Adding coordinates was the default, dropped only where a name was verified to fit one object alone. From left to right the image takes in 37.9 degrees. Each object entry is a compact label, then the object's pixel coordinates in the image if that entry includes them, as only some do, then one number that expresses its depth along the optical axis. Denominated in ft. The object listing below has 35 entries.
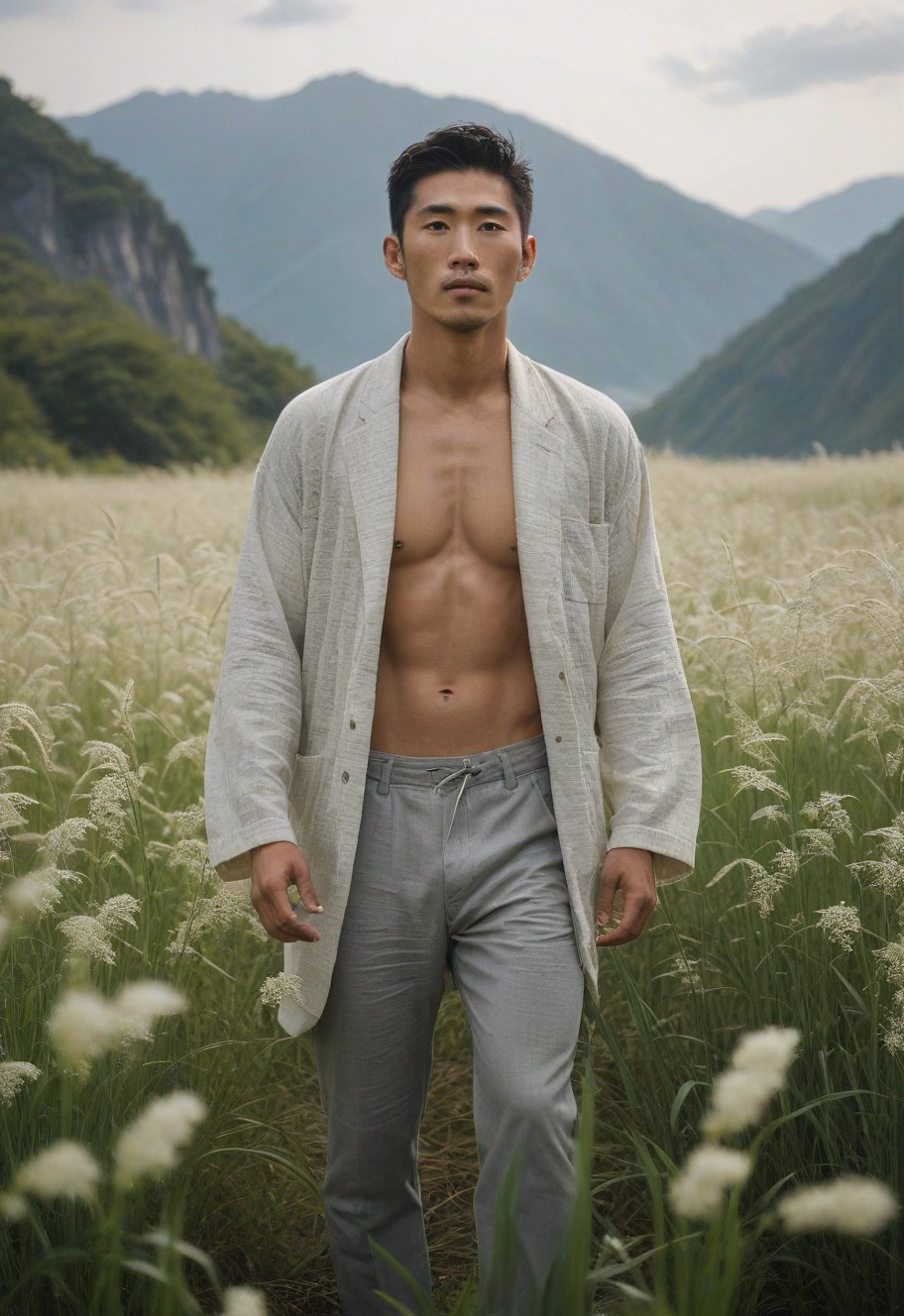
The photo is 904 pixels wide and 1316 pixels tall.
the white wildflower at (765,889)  8.65
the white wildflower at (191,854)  9.49
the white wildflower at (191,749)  10.88
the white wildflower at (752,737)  9.24
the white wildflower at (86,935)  7.36
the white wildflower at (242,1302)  4.17
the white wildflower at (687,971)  9.65
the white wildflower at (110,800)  8.56
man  8.32
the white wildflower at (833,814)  8.86
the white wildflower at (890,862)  8.17
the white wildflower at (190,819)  10.08
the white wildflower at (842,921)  8.22
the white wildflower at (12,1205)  4.37
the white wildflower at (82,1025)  4.12
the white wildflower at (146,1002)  4.05
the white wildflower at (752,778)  8.97
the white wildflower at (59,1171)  4.03
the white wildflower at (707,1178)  3.73
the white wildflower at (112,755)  8.91
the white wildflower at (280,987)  8.18
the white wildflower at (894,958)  7.71
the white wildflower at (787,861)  8.71
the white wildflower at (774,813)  9.05
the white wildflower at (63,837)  8.31
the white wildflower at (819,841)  8.59
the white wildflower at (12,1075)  6.59
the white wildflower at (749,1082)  3.80
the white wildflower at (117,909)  7.93
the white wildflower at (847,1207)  3.67
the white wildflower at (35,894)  6.02
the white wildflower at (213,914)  8.84
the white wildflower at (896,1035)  7.62
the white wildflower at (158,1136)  3.90
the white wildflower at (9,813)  8.32
